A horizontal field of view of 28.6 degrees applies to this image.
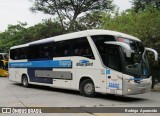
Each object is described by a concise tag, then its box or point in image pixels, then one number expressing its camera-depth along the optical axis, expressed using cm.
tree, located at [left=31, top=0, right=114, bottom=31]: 4234
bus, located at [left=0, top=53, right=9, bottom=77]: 3675
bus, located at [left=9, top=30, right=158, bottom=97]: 1370
